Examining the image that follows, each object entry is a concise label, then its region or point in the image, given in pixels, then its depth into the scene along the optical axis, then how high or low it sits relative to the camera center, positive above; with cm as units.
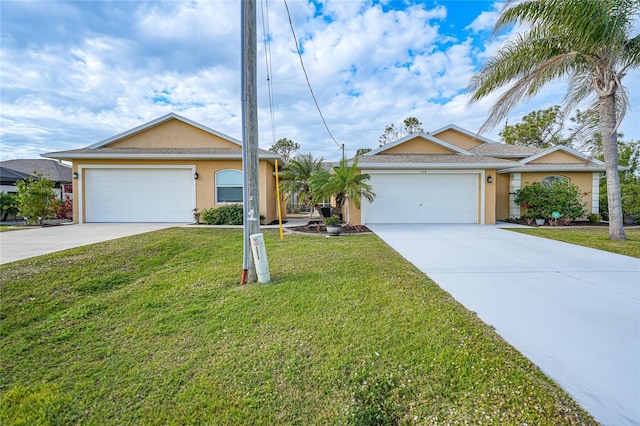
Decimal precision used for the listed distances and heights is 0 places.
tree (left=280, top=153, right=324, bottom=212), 1240 +143
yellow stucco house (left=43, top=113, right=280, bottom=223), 1305 +100
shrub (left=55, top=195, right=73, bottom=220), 1458 -9
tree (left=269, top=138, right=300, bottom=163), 3987 +815
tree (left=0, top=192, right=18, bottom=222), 1463 +22
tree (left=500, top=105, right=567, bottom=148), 2788 +722
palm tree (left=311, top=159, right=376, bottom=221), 1039 +80
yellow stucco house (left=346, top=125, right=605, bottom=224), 1264 +111
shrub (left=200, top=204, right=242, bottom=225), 1265 -36
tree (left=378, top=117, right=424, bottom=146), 3584 +955
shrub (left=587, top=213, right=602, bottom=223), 1382 -60
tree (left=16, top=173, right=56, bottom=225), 1205 +37
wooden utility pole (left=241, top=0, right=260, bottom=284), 470 +123
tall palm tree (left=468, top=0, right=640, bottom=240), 776 +418
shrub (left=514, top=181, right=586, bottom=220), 1309 +19
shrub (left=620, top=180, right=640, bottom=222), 1333 +21
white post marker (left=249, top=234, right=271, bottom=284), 486 -83
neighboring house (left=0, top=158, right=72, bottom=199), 1952 +337
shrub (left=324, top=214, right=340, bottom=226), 1012 -49
